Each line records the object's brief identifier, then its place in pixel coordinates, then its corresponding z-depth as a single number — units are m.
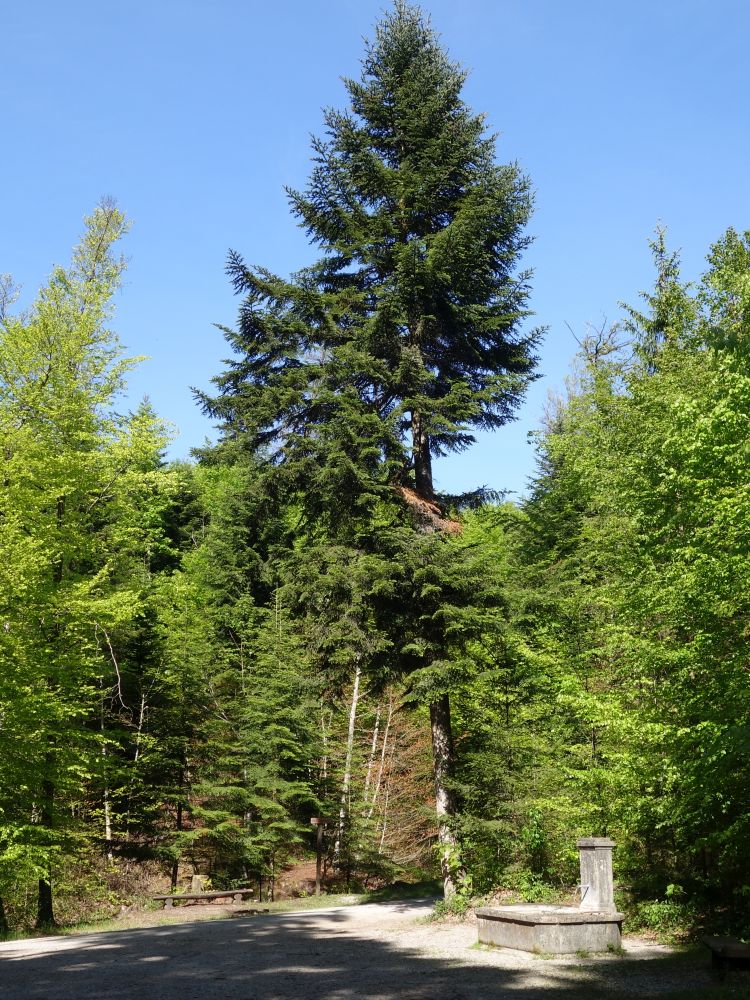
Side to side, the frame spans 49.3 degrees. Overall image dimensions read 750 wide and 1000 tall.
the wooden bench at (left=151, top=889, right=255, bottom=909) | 18.72
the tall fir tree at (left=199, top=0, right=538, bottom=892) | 15.57
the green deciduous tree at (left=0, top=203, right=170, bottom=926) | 15.20
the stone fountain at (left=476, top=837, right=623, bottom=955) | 10.35
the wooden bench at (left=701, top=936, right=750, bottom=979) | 8.69
